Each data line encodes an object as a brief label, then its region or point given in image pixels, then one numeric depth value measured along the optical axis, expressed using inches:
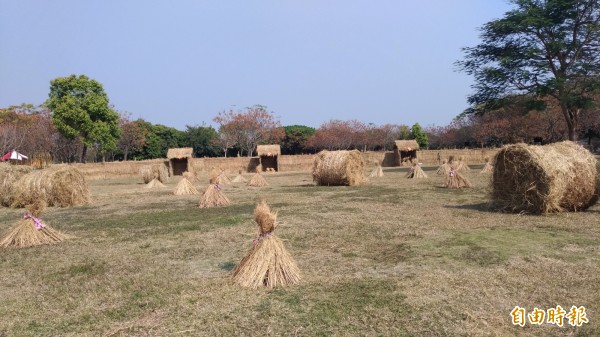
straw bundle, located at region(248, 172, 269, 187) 949.2
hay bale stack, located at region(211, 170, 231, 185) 1038.3
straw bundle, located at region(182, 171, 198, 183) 1167.6
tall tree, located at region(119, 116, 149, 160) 2385.6
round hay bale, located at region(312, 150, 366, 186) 863.1
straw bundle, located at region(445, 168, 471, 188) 747.4
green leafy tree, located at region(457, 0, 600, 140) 1192.8
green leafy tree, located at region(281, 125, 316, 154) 3016.7
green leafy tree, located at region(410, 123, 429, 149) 3129.9
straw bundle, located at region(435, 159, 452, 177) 1044.3
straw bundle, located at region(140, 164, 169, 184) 1096.6
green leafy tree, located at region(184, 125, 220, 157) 2901.1
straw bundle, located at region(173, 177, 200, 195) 765.6
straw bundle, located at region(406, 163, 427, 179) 1031.9
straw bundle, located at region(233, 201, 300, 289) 234.2
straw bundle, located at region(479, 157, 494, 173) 1106.6
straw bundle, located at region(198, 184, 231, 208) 581.6
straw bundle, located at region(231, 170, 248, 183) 1124.5
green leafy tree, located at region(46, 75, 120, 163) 1716.3
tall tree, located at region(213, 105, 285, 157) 2470.5
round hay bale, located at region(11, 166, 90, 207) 654.5
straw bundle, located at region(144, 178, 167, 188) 981.1
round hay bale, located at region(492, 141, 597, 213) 432.5
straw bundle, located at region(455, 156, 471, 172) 1032.8
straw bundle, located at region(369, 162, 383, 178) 1164.1
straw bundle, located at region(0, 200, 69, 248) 357.7
